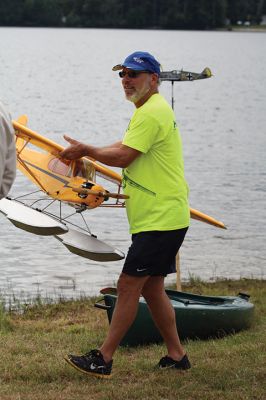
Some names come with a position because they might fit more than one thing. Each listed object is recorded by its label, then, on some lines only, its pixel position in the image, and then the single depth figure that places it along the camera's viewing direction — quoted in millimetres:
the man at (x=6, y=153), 9187
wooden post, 19031
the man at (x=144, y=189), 13148
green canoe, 15695
